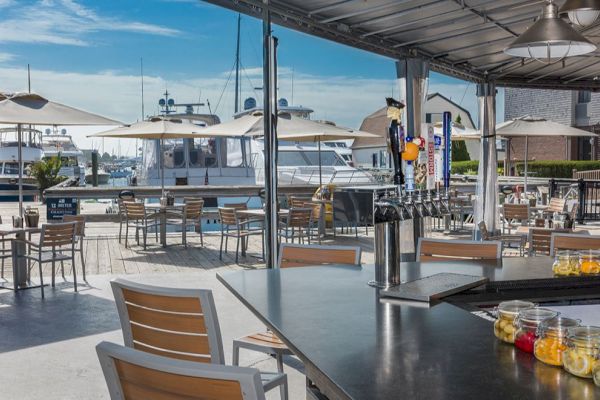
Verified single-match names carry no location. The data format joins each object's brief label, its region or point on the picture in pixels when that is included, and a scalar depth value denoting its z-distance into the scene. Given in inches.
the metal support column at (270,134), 227.5
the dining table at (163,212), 428.8
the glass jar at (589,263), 110.7
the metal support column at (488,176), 421.1
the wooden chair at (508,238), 287.1
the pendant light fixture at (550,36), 154.1
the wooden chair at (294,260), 128.7
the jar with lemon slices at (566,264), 110.7
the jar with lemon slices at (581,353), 61.6
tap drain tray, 95.5
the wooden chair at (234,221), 375.9
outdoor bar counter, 60.1
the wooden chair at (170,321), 95.8
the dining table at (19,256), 278.7
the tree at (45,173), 892.3
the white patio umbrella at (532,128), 461.4
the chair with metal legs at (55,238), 266.1
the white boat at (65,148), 1619.0
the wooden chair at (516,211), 408.2
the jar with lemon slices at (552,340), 65.4
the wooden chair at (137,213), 421.7
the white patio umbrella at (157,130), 437.7
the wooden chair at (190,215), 427.5
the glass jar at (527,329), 70.0
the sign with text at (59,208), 478.6
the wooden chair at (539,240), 252.4
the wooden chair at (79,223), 304.3
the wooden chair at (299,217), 379.1
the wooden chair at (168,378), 54.4
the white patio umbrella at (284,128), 414.3
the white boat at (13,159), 966.7
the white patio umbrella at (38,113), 288.7
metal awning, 233.9
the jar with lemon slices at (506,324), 72.5
